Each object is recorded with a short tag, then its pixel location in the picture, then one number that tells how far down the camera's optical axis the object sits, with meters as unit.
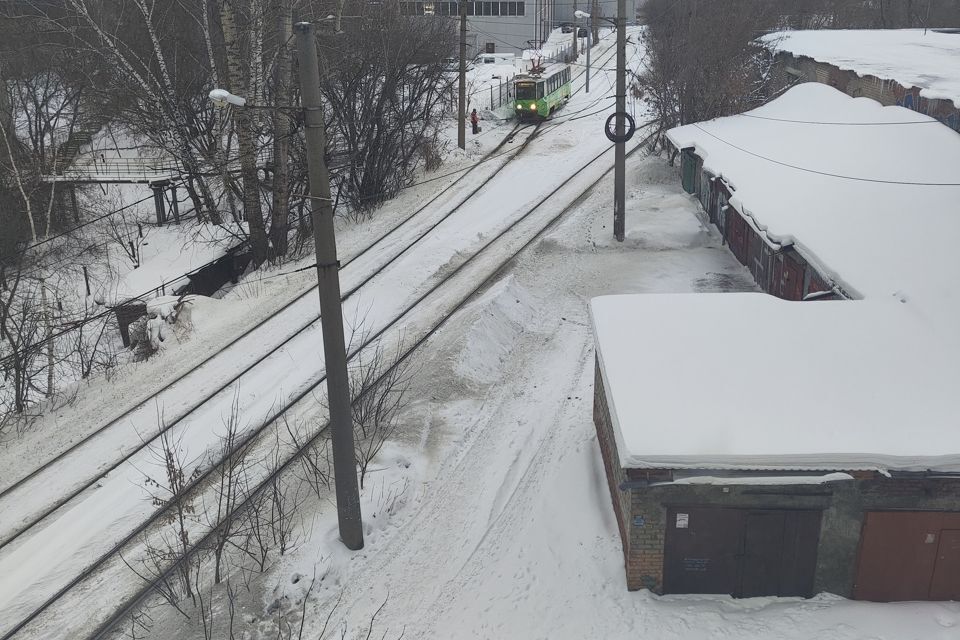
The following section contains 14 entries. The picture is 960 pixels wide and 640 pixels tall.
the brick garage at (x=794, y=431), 8.74
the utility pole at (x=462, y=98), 31.38
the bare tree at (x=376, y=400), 12.27
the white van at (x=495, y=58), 68.62
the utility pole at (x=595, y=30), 75.96
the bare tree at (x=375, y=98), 26.20
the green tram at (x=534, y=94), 38.34
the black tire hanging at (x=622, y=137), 21.28
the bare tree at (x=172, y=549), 9.28
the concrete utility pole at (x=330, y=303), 8.12
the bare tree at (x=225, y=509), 9.36
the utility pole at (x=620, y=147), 21.11
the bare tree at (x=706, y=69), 28.66
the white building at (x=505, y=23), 74.44
